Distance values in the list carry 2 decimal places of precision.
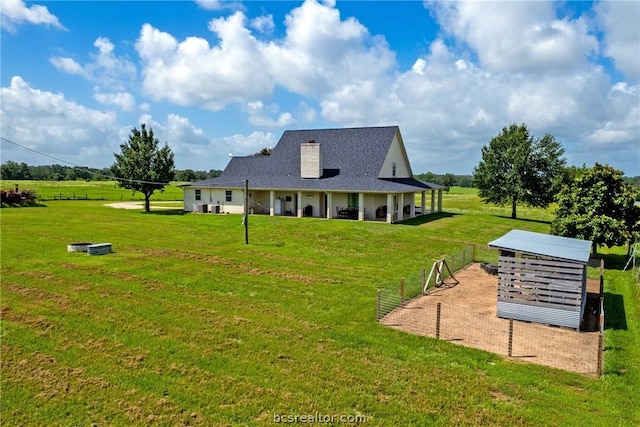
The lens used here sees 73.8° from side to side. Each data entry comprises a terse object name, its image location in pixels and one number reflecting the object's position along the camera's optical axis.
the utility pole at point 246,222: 23.67
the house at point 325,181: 34.62
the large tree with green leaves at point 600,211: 20.02
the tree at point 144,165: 39.97
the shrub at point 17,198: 43.81
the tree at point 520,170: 39.72
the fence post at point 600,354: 8.78
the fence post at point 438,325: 10.48
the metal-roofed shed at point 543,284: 11.63
